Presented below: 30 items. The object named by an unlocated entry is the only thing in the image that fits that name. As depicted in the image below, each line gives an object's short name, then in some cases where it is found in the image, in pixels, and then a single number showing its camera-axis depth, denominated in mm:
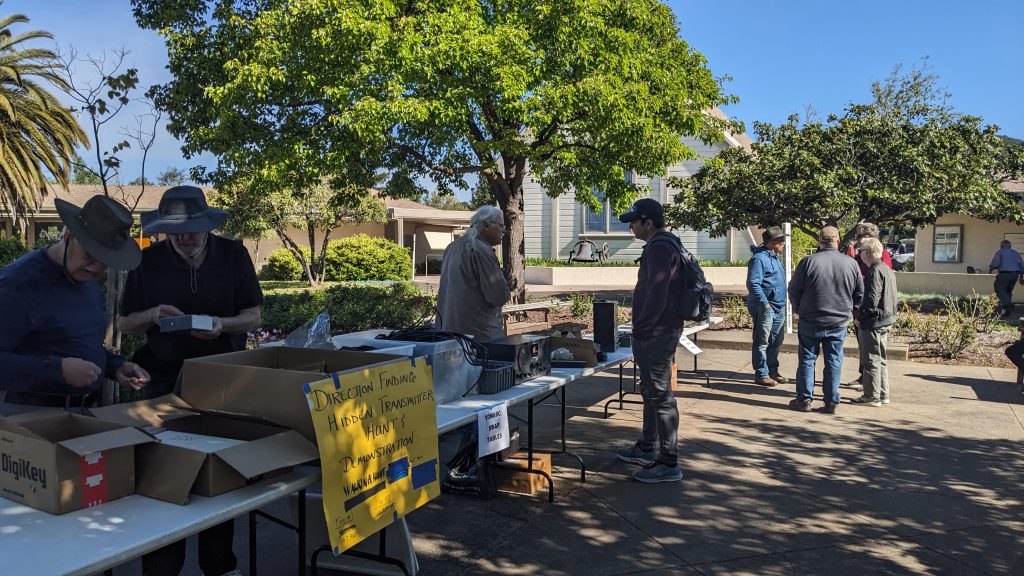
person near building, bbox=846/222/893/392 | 7867
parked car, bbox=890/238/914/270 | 37256
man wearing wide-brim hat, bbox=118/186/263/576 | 3381
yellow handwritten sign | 2623
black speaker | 5812
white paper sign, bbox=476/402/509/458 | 3846
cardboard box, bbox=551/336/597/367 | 5258
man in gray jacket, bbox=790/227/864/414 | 7078
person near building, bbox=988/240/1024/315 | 17188
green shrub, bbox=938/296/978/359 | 10539
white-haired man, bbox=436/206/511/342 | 4922
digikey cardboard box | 2209
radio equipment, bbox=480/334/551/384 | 4590
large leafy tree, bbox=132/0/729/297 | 11453
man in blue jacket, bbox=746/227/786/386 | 8516
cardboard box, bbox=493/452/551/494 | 4984
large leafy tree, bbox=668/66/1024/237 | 15164
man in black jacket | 4883
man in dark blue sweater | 2852
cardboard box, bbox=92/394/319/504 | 2359
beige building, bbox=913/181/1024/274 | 21891
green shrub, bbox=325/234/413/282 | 29109
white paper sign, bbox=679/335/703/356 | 6887
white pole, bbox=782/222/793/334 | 11820
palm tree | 19047
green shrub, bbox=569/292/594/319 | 14138
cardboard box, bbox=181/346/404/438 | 2656
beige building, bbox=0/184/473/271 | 32500
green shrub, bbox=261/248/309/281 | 29766
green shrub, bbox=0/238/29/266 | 15155
